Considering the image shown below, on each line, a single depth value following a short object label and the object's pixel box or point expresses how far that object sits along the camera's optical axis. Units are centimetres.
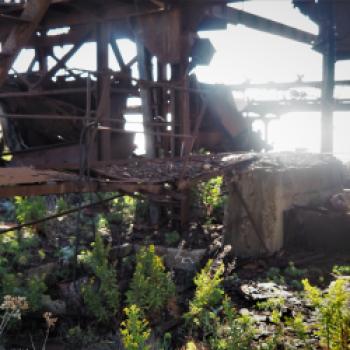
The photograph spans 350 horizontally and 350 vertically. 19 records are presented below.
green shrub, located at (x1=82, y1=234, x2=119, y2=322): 616
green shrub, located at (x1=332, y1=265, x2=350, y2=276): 665
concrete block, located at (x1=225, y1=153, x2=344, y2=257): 766
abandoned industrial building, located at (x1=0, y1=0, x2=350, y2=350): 527
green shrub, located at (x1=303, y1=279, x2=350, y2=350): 397
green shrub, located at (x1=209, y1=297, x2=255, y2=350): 452
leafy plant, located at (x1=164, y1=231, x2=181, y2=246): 809
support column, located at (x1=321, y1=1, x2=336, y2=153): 1095
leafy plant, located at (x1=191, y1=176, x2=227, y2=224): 876
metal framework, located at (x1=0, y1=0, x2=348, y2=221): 773
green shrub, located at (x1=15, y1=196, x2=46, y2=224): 848
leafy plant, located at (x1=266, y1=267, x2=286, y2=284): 660
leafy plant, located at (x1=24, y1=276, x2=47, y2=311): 634
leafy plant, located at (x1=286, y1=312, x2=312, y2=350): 438
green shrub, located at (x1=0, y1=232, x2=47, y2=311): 640
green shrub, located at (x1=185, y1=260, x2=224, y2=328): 553
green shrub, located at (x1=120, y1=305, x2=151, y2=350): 419
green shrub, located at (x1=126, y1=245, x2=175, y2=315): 589
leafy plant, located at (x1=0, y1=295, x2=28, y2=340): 466
